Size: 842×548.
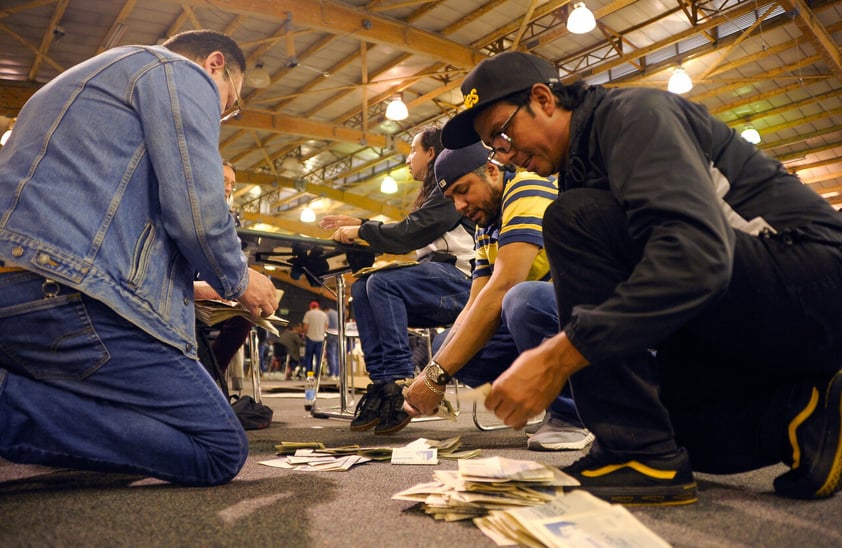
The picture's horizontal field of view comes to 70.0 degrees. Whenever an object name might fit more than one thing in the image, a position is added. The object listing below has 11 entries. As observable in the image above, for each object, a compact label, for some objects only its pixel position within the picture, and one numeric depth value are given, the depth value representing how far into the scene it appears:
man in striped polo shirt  1.71
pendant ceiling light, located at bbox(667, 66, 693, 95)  6.66
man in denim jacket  1.21
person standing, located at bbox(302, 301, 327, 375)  9.79
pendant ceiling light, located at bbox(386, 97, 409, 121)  7.73
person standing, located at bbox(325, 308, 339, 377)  8.88
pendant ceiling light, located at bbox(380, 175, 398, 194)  10.78
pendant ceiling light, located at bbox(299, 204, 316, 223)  12.33
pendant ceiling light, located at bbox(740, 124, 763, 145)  8.28
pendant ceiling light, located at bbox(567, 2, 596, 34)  5.73
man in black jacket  0.92
